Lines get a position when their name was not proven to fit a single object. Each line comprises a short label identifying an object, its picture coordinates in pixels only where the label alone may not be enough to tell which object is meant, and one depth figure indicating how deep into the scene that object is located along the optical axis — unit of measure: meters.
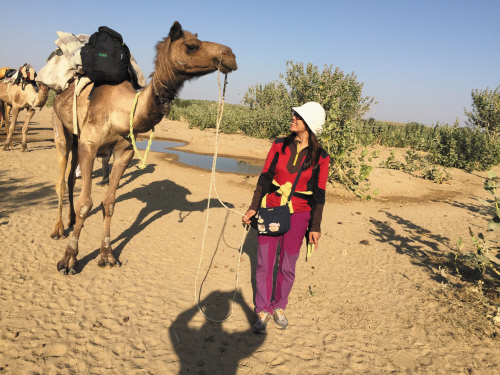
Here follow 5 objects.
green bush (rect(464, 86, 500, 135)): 21.22
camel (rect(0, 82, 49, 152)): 11.43
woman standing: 3.37
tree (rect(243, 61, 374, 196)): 11.07
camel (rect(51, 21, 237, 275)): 3.72
